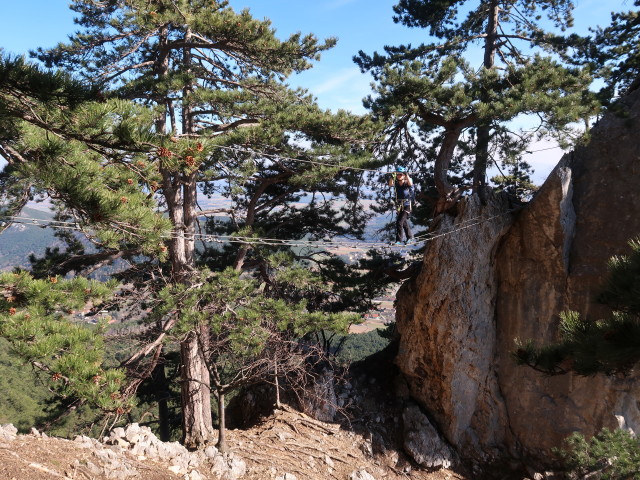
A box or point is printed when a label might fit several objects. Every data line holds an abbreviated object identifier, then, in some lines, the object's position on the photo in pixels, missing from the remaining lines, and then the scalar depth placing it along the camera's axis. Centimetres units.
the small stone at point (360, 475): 693
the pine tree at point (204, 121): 657
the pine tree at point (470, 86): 676
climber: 713
